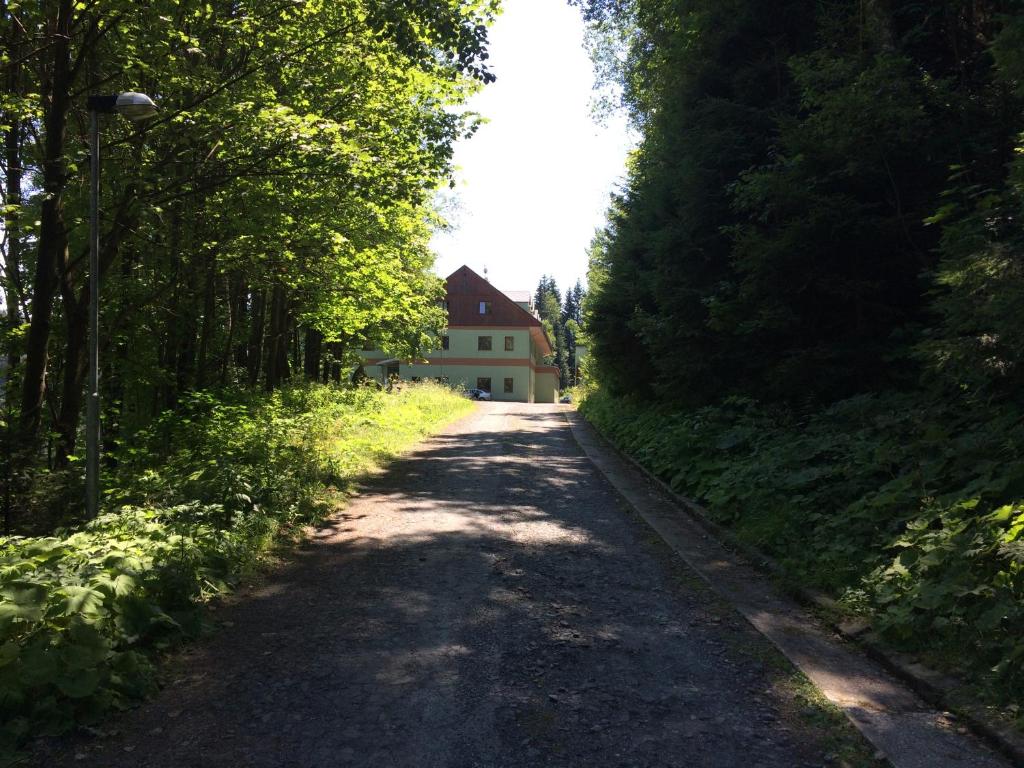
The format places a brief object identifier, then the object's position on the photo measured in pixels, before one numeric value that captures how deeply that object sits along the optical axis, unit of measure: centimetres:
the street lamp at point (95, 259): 688
